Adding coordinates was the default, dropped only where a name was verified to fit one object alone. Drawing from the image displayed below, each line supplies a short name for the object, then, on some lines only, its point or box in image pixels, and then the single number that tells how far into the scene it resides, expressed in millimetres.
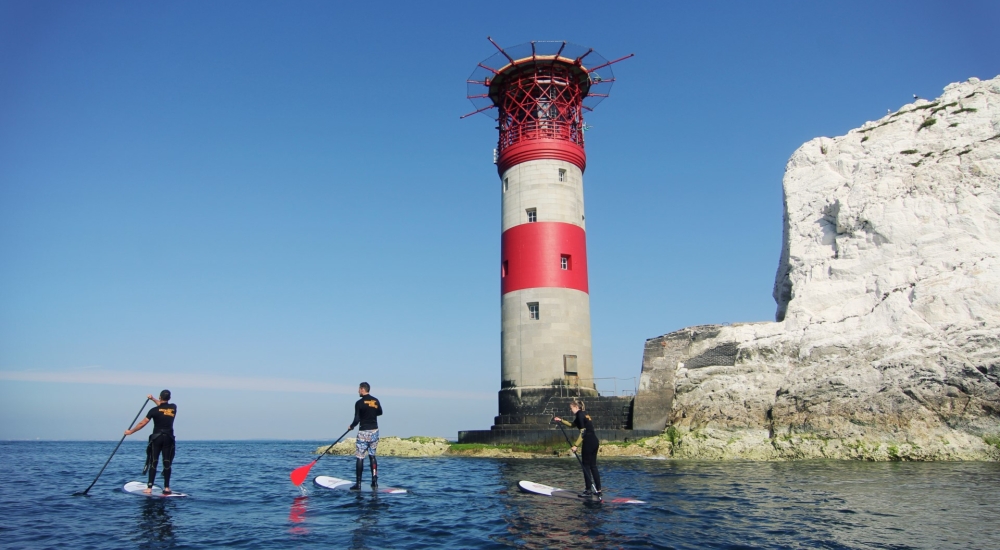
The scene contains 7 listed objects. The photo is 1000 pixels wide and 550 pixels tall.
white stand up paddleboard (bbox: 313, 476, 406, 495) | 15101
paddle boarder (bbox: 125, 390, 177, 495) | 13908
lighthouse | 32438
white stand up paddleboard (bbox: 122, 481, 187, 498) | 14547
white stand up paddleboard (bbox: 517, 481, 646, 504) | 13389
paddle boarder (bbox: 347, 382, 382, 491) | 14914
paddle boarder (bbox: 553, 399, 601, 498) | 13797
